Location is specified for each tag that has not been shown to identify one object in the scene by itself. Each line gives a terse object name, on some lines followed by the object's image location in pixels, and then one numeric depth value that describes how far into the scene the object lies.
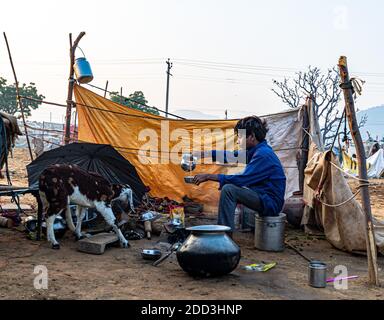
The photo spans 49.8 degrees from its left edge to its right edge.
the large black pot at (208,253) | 3.75
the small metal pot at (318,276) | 3.71
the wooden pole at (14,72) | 7.47
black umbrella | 6.09
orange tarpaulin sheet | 7.94
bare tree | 23.44
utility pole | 32.33
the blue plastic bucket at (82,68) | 7.68
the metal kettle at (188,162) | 6.41
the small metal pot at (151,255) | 4.52
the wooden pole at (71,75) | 7.91
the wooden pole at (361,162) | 3.86
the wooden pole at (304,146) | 7.12
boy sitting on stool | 4.95
